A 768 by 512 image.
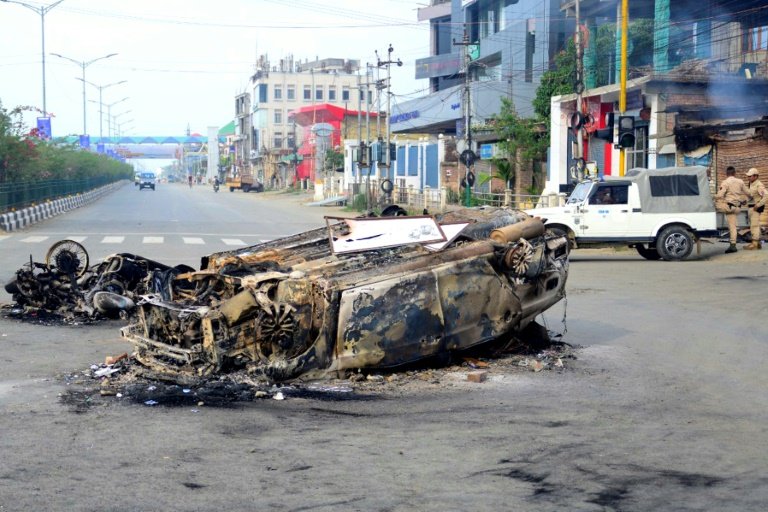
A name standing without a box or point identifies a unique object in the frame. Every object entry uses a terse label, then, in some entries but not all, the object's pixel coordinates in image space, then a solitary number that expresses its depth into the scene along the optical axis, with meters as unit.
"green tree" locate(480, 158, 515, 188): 44.69
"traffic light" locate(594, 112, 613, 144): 32.06
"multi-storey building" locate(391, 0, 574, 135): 47.41
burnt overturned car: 8.27
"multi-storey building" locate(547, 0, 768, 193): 27.81
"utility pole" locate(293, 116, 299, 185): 99.00
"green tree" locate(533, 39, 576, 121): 41.59
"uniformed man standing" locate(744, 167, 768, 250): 20.73
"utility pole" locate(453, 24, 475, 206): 39.69
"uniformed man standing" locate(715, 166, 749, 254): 21.30
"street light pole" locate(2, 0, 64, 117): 50.28
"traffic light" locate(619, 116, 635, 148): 27.31
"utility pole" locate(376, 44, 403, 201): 50.48
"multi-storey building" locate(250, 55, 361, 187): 130.75
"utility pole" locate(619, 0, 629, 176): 29.08
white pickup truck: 20.89
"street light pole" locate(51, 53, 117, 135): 67.75
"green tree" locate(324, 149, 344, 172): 87.38
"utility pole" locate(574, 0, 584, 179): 29.52
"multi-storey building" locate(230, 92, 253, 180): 148.88
